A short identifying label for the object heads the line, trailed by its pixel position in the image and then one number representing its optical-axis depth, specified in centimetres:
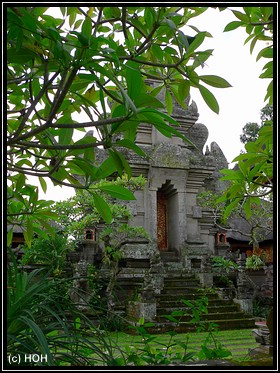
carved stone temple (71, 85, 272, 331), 840
